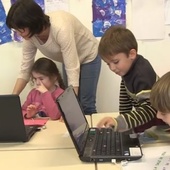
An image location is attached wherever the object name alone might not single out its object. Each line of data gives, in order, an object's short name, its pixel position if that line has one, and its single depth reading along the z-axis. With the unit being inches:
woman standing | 71.2
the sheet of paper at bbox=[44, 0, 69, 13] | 98.0
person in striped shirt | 53.5
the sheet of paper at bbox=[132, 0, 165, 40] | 98.7
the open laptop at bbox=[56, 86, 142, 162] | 44.4
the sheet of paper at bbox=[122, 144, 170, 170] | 41.7
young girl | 80.8
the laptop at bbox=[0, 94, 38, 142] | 50.8
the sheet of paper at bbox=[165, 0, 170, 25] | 98.5
